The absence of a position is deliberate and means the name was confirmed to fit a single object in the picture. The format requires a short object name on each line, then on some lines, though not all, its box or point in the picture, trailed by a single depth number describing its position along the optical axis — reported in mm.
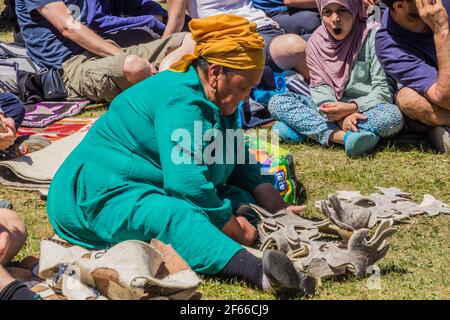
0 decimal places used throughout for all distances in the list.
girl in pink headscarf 11227
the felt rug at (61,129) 12338
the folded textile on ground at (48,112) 12907
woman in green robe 7371
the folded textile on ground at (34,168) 10288
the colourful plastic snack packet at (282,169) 9562
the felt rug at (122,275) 6572
